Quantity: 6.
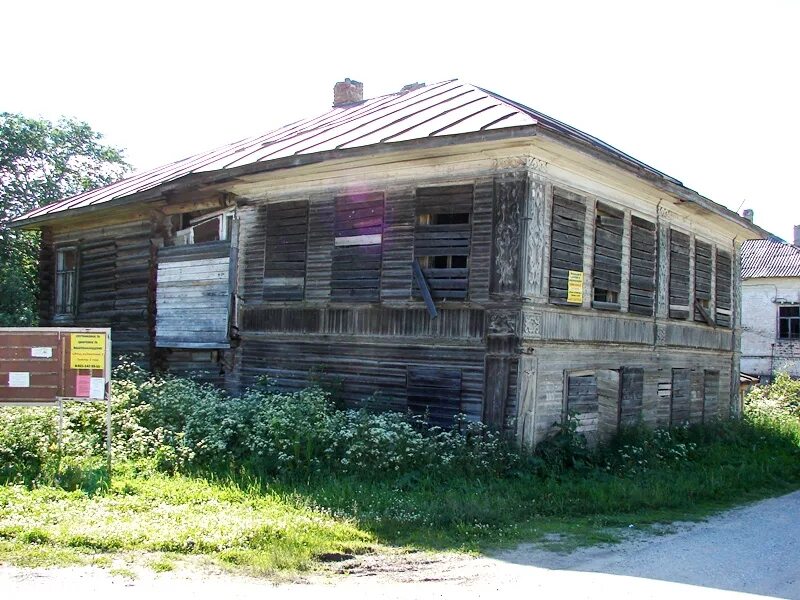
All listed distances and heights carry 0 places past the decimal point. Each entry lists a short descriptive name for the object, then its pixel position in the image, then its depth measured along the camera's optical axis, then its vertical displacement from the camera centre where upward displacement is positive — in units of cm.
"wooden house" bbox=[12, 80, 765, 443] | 1090 +108
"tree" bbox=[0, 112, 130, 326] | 2922 +591
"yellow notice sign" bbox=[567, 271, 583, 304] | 1165 +78
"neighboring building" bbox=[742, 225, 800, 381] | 3186 +133
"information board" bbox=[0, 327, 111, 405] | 1000 -54
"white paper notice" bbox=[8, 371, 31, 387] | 1008 -75
